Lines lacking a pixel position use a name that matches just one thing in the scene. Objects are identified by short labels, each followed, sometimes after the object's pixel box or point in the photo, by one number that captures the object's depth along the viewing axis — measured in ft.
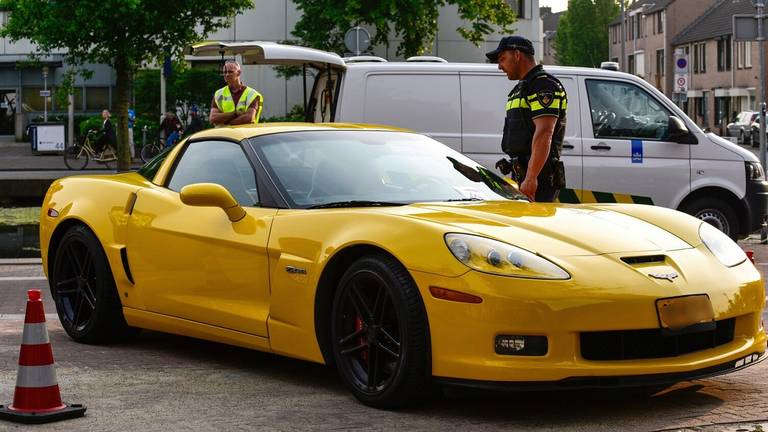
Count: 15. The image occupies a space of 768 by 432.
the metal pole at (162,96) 142.66
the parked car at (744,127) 202.18
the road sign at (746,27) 63.62
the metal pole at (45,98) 179.01
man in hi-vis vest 39.01
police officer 27.71
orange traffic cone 18.17
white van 41.55
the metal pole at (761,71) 63.52
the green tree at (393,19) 116.88
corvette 17.71
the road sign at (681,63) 106.61
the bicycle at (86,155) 127.44
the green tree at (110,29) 92.68
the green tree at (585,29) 418.72
